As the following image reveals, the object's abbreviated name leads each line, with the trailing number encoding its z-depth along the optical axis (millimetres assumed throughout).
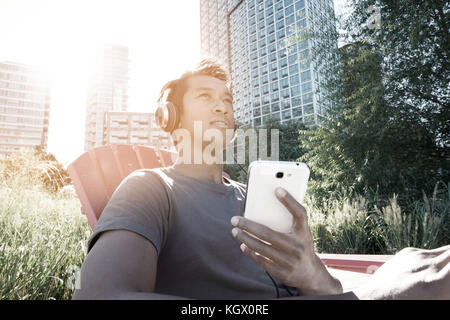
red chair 1656
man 581
